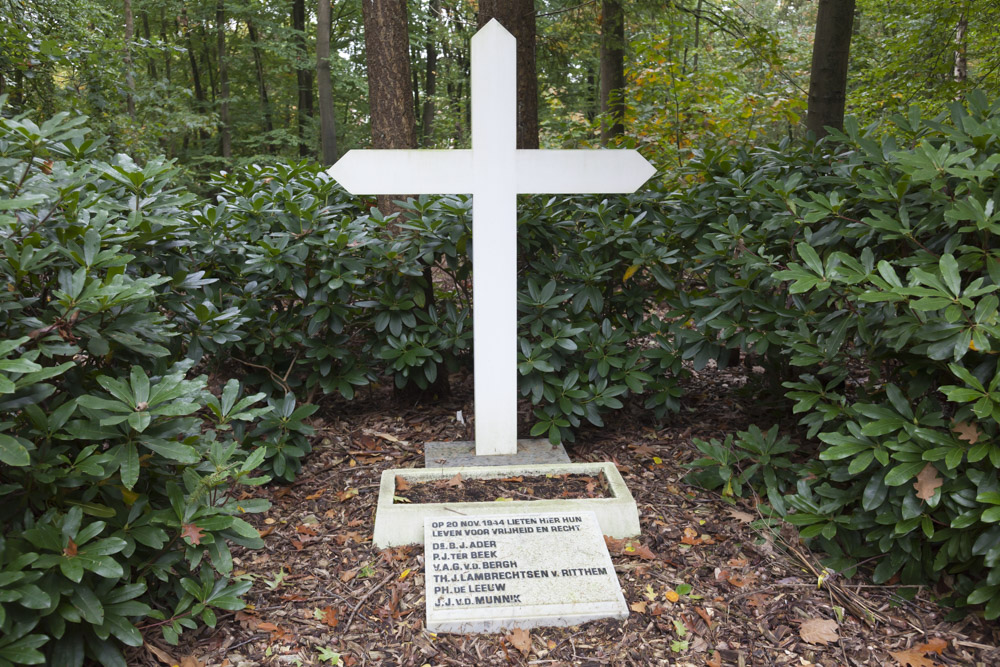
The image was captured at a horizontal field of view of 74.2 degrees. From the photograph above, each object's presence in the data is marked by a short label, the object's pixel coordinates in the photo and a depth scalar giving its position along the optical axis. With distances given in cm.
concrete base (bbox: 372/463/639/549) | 302
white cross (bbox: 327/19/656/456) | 335
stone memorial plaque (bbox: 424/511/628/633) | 260
